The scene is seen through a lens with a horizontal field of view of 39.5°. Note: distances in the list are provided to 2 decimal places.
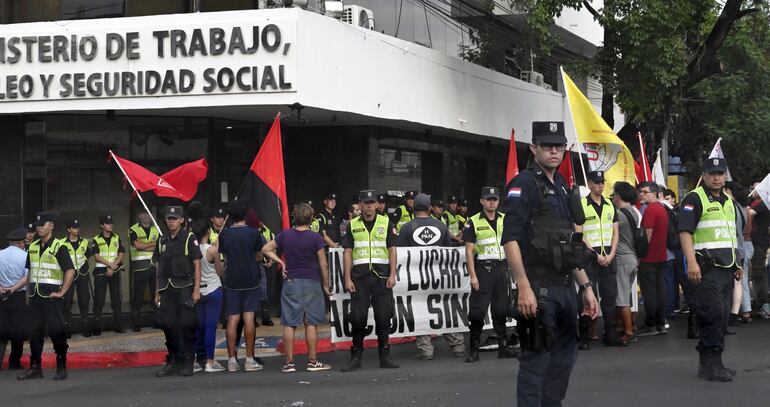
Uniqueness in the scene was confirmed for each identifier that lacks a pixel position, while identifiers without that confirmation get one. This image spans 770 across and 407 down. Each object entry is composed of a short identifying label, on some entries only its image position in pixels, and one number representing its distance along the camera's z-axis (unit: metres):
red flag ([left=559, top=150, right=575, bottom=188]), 16.19
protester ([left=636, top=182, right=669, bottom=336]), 13.49
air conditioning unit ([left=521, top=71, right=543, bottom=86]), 24.55
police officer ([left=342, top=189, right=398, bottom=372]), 11.52
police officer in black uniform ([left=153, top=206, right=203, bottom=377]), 11.28
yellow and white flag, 15.58
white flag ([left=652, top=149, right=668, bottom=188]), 17.89
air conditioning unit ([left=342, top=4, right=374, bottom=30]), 16.94
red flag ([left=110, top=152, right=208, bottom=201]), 12.95
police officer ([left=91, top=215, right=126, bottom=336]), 15.69
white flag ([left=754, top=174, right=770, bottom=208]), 14.42
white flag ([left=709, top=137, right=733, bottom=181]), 15.35
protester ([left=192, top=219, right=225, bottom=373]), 11.62
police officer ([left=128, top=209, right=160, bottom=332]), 15.94
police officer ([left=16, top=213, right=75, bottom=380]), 11.47
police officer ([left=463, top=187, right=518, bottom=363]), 11.78
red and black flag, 12.22
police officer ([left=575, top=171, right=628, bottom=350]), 12.30
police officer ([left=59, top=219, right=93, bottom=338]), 15.12
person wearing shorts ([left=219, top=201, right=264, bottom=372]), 11.45
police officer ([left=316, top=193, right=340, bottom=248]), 17.06
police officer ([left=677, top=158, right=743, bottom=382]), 9.48
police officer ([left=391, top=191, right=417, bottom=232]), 18.20
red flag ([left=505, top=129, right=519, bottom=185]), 14.24
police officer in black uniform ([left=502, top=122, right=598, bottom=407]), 6.69
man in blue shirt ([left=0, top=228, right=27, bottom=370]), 11.90
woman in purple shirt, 11.27
